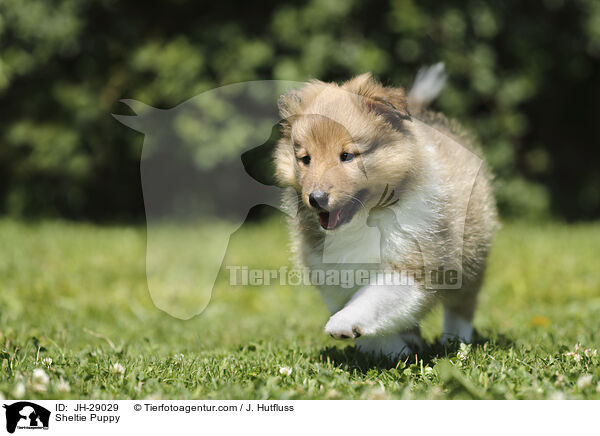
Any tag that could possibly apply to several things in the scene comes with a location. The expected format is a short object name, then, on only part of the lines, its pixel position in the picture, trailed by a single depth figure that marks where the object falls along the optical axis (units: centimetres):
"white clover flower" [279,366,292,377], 261
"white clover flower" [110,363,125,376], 260
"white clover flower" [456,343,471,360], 279
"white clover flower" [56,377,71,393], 230
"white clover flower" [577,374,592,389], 233
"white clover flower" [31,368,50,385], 233
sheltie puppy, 262
